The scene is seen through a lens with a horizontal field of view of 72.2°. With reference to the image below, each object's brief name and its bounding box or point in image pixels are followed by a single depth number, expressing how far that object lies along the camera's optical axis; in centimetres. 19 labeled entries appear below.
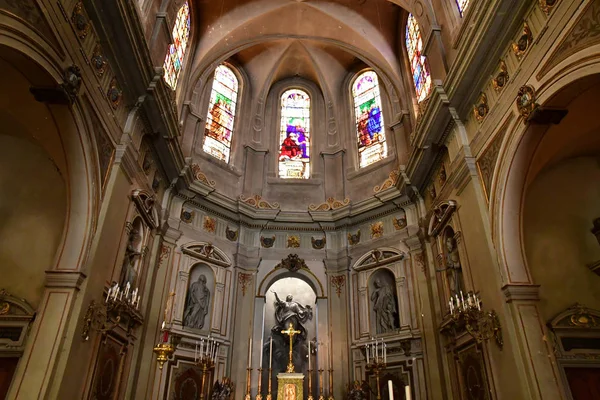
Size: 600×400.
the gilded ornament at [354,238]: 1376
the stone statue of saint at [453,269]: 924
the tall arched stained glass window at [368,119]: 1497
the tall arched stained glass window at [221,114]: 1474
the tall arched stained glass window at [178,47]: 1220
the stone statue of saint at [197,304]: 1163
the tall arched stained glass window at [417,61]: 1235
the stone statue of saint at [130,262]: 912
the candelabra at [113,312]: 714
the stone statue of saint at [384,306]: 1203
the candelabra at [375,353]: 1052
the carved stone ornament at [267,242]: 1399
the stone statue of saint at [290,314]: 1299
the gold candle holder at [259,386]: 1075
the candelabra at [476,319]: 719
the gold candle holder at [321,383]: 1174
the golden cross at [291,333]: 1092
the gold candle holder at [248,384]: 1134
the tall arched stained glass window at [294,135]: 1591
